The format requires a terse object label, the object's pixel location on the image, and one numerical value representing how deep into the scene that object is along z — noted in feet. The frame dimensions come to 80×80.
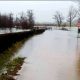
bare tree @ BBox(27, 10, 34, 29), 148.18
